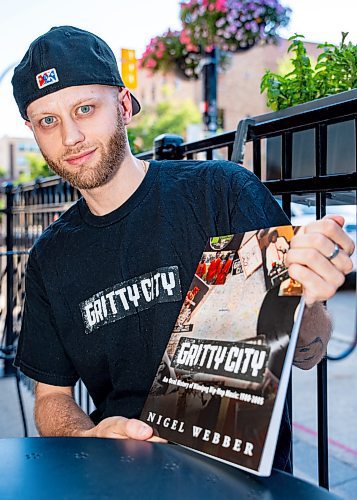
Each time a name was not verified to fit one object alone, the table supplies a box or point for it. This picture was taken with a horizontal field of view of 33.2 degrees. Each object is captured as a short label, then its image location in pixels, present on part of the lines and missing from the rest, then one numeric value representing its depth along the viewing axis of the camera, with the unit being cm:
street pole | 712
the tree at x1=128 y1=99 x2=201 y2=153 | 2272
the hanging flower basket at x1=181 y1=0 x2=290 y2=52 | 631
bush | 158
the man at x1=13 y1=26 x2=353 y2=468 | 143
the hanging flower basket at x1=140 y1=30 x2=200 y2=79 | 677
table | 82
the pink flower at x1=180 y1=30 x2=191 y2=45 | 676
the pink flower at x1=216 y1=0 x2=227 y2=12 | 630
